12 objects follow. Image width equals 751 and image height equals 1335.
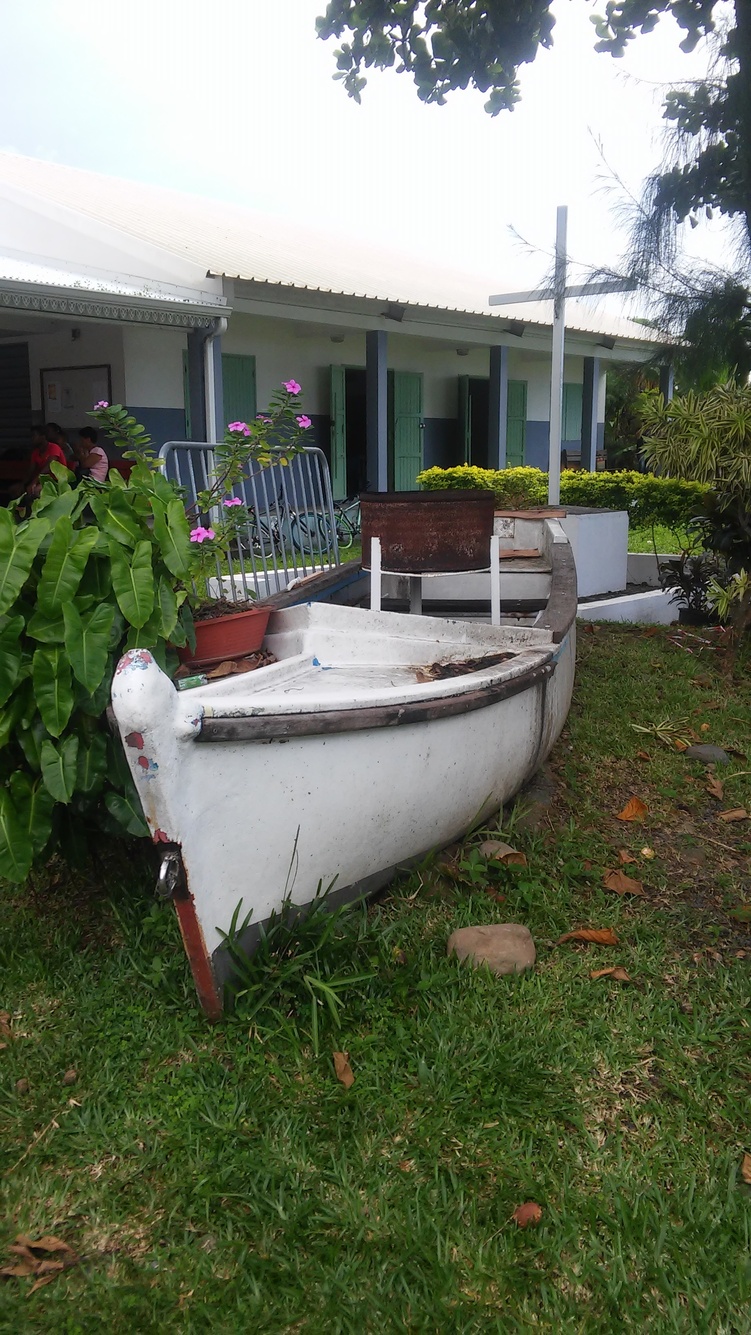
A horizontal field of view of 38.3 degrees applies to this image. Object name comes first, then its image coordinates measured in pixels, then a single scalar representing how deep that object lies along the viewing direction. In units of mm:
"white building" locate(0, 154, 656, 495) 10383
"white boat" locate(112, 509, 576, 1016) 2727
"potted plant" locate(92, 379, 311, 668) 4086
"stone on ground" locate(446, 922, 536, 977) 3263
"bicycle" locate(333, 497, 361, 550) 12561
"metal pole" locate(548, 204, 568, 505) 10904
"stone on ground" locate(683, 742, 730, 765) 5172
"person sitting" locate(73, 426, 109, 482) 9094
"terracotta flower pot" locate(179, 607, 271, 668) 4117
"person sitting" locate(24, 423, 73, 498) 9633
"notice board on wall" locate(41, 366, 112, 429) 11734
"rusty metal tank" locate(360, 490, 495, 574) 5391
